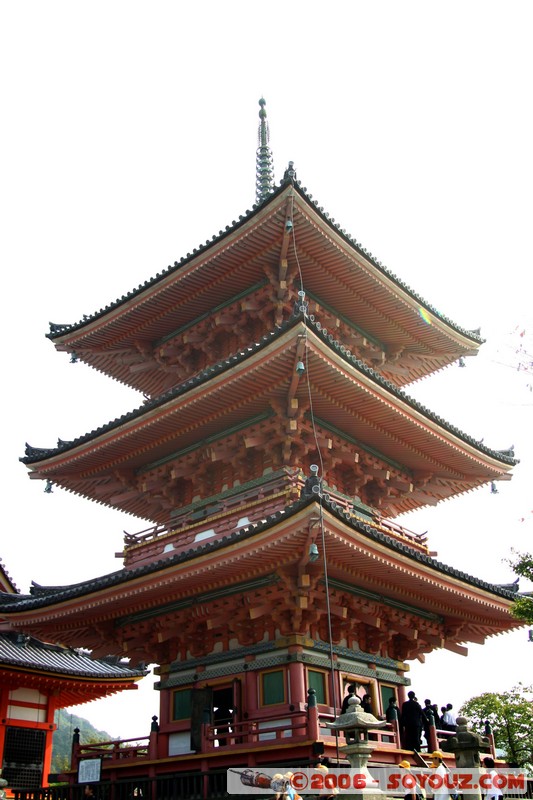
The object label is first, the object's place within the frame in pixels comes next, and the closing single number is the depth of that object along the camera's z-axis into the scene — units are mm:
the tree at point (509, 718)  35594
